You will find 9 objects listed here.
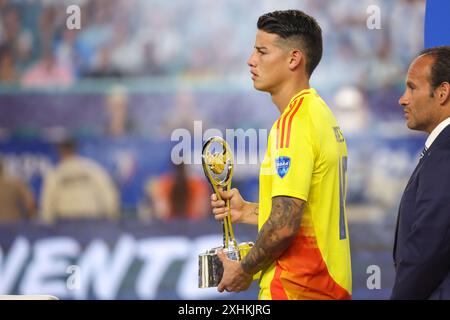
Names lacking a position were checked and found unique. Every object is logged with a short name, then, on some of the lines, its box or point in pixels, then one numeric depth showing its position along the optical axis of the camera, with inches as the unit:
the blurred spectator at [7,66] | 639.8
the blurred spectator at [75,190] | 614.9
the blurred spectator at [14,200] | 613.3
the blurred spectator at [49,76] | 637.3
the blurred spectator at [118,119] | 627.2
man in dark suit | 215.8
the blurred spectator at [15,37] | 646.5
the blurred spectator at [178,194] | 614.5
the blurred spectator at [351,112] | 615.5
